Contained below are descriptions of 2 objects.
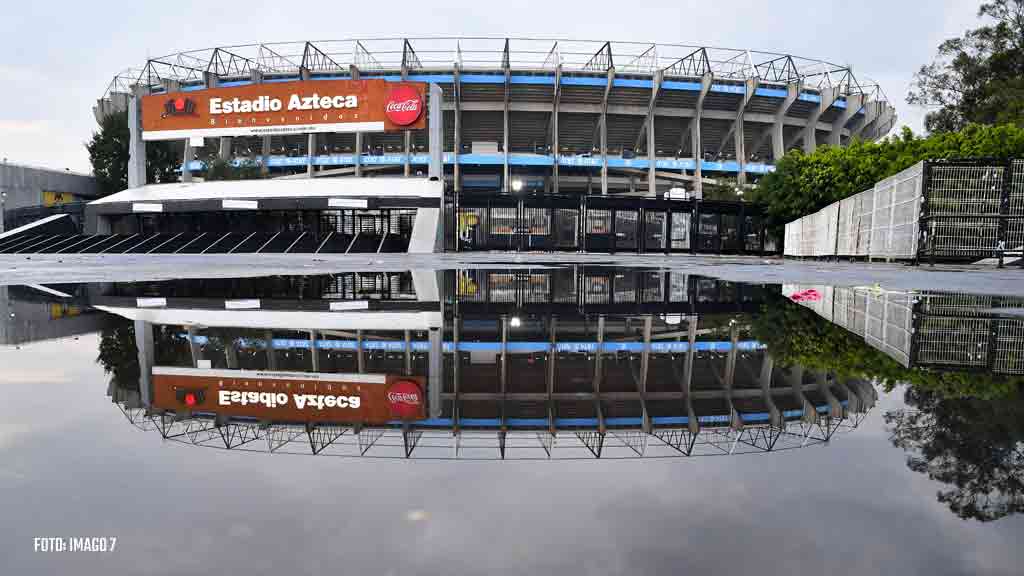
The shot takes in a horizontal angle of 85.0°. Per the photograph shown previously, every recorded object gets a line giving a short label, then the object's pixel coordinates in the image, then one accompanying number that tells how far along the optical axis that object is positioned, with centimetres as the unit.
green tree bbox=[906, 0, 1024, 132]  3631
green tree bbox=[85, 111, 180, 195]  4909
